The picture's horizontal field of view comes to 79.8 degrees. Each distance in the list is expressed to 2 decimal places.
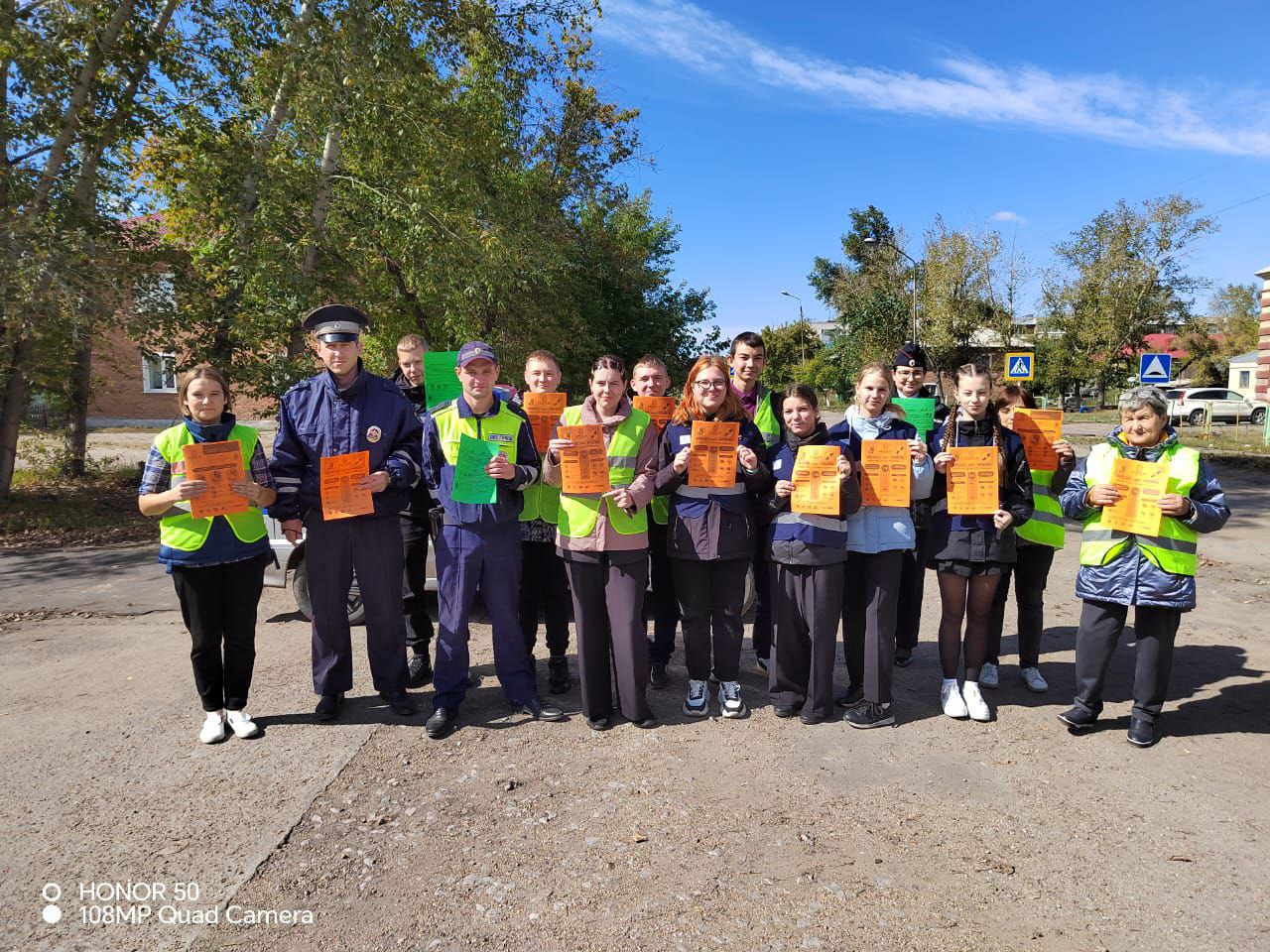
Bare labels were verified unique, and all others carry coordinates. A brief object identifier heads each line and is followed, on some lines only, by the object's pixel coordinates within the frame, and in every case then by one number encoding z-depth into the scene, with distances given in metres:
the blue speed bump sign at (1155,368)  14.10
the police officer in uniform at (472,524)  4.14
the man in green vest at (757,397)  4.84
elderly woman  3.89
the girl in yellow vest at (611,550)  4.16
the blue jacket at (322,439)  4.13
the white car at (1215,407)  32.22
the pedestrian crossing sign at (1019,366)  17.20
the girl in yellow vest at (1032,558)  4.63
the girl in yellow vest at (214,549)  3.92
